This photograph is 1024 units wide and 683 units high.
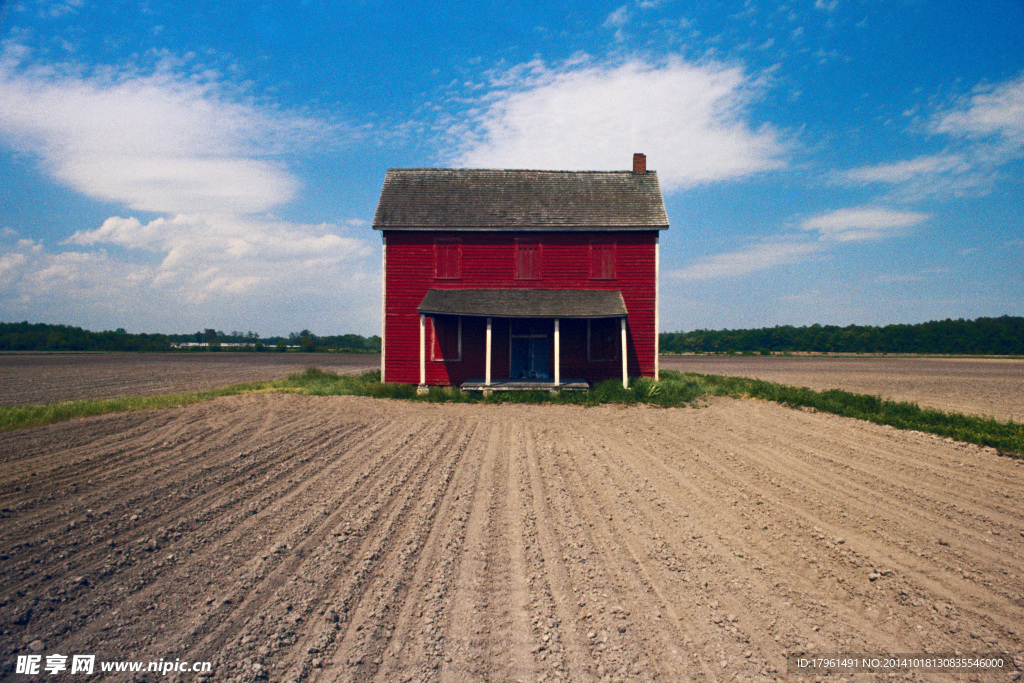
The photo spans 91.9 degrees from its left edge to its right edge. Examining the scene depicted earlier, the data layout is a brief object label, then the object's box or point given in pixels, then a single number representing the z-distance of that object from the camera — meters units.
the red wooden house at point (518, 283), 19.89
